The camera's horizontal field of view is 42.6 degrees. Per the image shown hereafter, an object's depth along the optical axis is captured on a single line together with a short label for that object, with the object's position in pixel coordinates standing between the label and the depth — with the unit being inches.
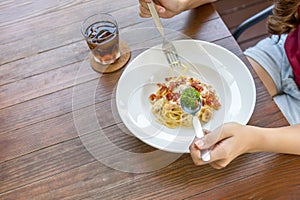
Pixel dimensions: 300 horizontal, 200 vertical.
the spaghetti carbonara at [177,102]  35.4
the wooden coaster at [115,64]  39.4
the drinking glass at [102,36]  38.2
